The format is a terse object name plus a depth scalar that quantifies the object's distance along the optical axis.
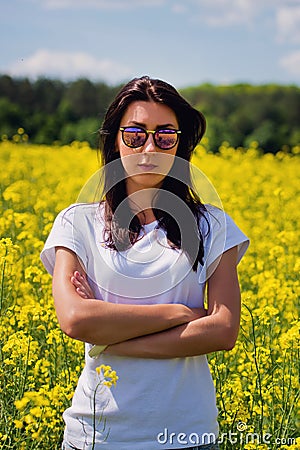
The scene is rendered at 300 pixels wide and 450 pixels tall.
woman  4.17
